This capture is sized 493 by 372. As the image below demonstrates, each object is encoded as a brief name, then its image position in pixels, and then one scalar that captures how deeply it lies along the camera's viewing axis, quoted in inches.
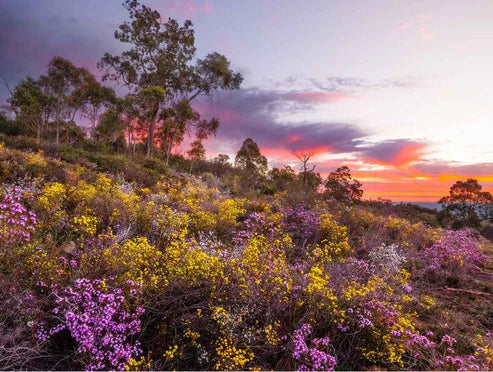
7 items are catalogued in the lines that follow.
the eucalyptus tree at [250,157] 1305.4
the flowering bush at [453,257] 283.2
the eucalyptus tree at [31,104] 1232.8
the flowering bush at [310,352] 125.6
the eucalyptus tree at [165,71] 1033.5
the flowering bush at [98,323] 115.9
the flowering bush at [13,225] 157.0
